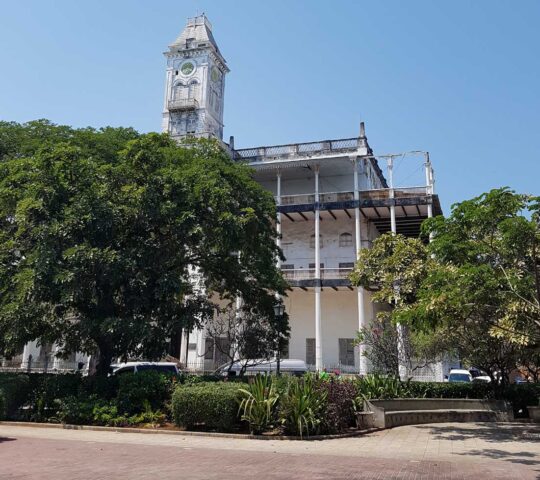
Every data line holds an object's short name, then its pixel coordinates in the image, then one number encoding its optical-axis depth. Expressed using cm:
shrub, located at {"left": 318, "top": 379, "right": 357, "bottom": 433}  1237
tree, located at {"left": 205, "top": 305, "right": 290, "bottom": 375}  1997
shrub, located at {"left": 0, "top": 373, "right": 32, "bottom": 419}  1466
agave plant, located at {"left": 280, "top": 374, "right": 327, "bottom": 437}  1189
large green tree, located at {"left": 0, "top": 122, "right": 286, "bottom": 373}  1476
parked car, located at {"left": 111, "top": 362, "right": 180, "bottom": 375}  2132
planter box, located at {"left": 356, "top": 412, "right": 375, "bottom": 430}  1348
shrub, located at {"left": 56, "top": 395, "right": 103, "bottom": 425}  1389
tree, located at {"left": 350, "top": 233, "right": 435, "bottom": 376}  1658
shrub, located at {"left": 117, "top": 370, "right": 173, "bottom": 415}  1416
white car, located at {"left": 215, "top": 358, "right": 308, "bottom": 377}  2395
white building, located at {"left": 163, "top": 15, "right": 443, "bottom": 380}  3256
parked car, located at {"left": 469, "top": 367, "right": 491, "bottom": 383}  2740
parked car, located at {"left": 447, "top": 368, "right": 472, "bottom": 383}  2738
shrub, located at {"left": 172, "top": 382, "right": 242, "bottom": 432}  1239
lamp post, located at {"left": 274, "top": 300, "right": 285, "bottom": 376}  1917
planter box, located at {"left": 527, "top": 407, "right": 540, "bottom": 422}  1525
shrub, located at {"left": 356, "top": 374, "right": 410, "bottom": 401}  1515
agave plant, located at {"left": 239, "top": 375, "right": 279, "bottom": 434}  1217
